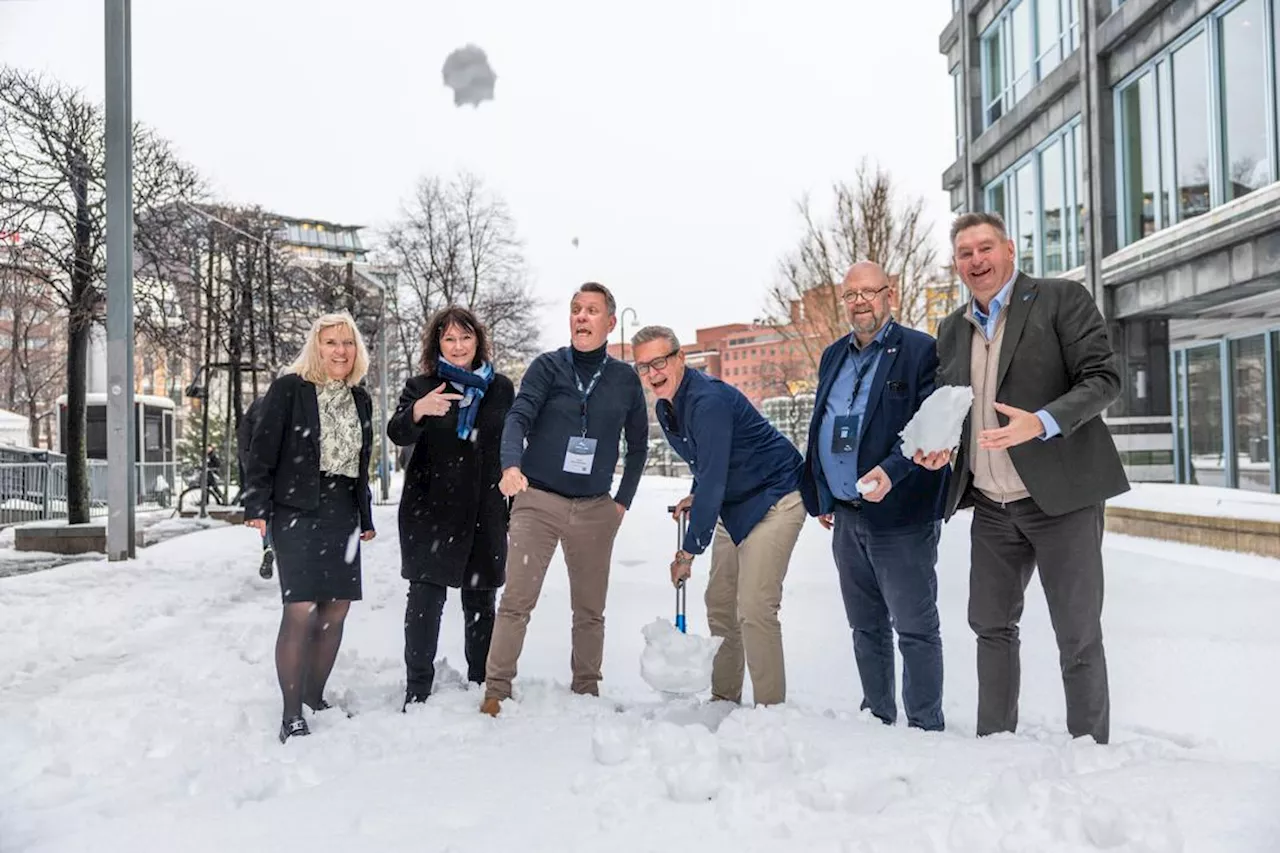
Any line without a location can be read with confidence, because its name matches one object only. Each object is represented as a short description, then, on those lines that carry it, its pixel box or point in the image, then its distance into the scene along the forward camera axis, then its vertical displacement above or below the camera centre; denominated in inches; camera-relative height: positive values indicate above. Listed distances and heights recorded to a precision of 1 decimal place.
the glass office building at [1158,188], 510.6 +155.1
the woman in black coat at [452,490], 170.9 -10.1
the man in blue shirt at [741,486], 149.6 -8.9
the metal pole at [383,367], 972.6 +80.1
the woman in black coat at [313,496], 158.7 -9.8
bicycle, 752.3 -42.8
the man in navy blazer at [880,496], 145.2 -10.7
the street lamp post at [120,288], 409.7 +69.4
